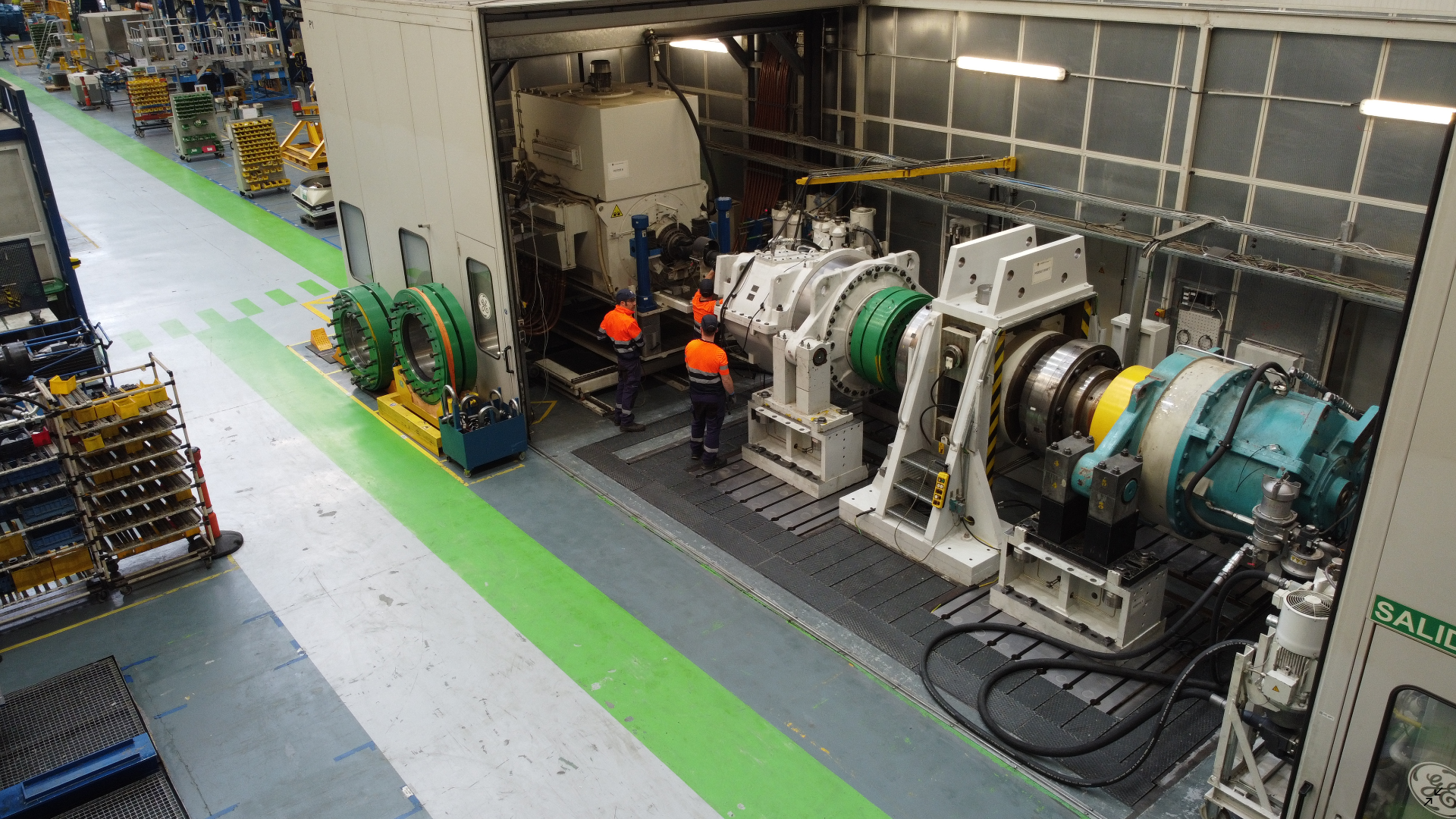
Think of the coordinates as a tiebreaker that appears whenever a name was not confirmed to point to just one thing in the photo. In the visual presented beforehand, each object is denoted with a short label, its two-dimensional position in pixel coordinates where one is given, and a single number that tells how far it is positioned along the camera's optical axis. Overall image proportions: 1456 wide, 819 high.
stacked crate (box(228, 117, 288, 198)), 18.23
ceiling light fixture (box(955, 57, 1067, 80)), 9.34
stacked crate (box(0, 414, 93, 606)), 7.04
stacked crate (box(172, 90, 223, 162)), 20.97
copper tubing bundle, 12.03
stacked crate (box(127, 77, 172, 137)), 23.86
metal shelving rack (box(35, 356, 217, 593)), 7.23
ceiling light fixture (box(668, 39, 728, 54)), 13.01
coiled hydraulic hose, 5.68
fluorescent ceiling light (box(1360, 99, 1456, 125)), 6.96
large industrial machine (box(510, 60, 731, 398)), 10.16
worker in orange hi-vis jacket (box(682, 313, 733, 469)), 8.70
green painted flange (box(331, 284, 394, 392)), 10.25
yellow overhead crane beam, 9.72
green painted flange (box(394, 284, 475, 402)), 9.47
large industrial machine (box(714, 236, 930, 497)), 8.33
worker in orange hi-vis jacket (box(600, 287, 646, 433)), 9.30
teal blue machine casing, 5.66
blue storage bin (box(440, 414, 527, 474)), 9.07
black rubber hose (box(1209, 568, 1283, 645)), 5.62
